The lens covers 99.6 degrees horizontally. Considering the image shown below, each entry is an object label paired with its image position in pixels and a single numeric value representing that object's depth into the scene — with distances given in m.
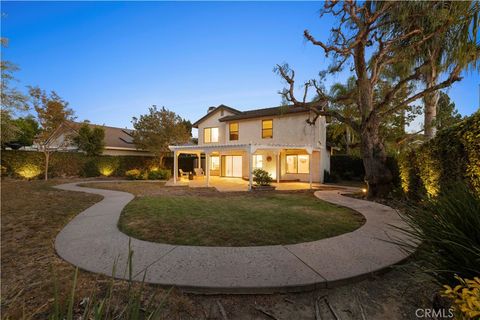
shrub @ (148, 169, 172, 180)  18.82
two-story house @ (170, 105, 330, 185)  15.85
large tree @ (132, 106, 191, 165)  19.69
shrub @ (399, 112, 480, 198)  4.02
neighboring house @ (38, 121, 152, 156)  18.90
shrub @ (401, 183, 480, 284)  1.79
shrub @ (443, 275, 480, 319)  1.15
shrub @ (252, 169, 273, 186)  12.88
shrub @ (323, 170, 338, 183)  16.84
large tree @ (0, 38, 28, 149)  10.75
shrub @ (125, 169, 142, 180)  17.95
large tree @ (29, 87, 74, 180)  17.50
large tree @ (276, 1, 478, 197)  7.10
